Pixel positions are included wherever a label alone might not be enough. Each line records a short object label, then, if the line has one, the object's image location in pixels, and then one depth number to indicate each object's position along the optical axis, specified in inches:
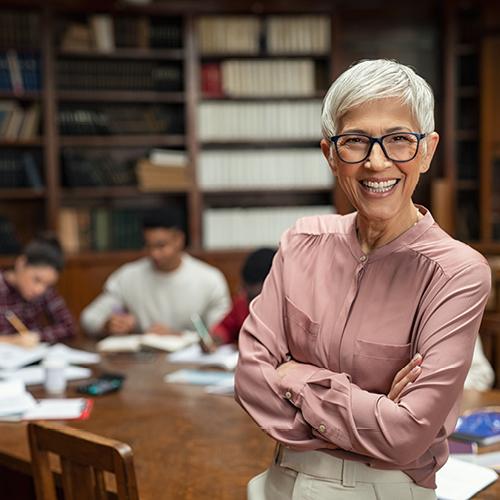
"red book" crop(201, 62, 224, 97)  213.6
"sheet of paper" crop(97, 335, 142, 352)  131.0
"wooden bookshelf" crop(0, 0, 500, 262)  206.1
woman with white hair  50.9
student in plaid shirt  142.9
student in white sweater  158.9
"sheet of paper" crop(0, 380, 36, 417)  96.0
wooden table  72.9
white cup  106.1
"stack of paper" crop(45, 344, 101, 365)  124.0
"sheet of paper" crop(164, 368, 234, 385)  109.7
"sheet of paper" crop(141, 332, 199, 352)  130.4
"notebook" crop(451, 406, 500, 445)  81.4
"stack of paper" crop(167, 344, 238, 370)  119.1
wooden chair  60.1
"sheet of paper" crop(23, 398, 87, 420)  95.0
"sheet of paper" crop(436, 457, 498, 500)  67.6
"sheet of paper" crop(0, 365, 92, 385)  112.4
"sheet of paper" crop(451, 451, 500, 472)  75.5
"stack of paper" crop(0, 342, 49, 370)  117.7
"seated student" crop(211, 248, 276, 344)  124.6
